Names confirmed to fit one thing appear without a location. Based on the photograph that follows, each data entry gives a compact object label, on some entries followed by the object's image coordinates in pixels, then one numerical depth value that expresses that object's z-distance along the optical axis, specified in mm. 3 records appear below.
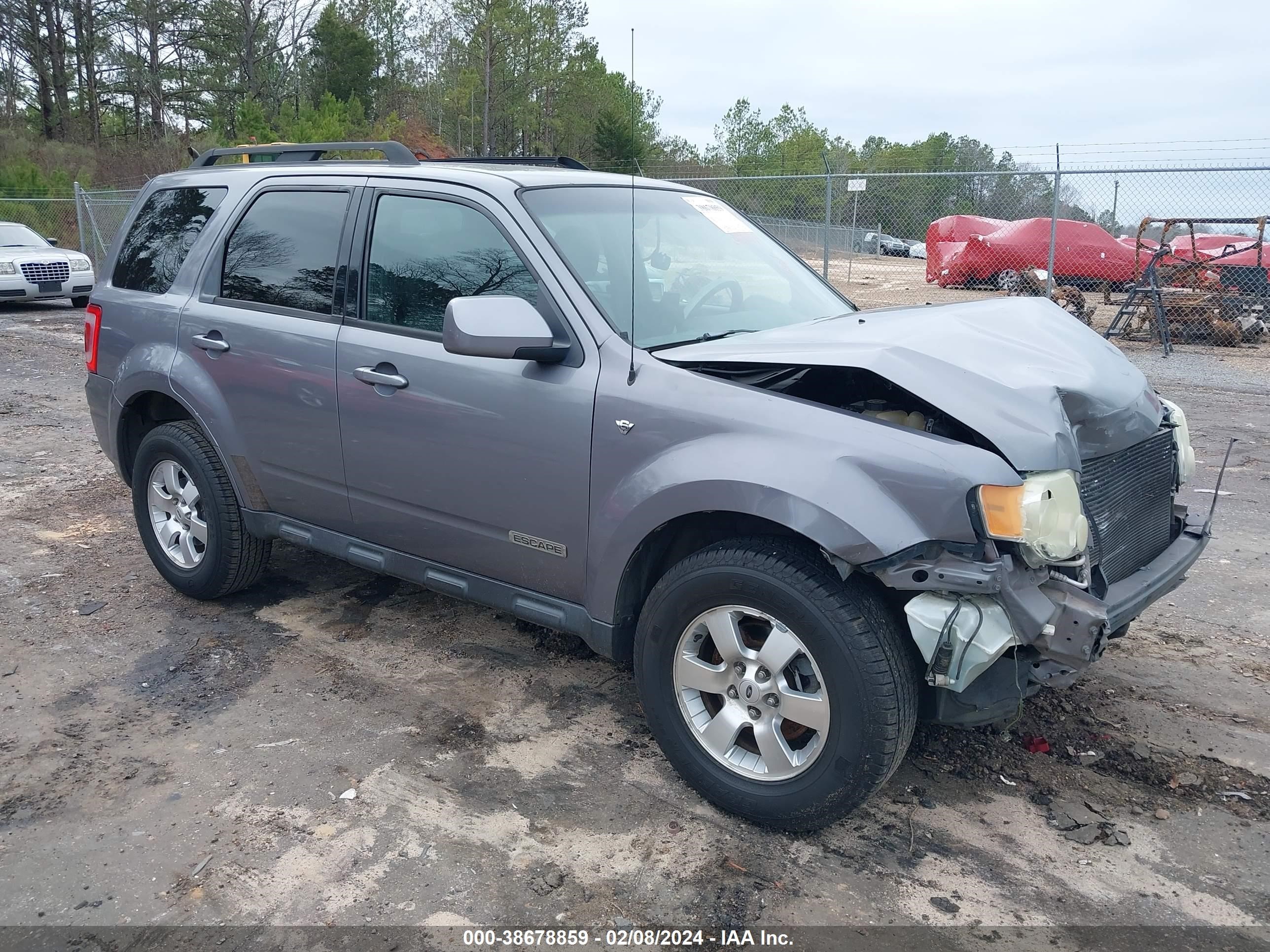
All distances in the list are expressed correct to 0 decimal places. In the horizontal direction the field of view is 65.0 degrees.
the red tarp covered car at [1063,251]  18516
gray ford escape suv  2635
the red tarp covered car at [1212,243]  17438
